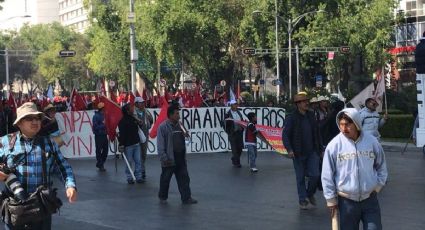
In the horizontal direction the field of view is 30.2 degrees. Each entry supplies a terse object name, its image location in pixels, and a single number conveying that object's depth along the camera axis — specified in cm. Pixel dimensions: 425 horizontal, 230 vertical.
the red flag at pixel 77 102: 2314
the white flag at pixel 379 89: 1709
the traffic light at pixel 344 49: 5141
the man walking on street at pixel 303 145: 1083
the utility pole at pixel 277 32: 5178
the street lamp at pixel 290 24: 5168
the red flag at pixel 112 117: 1631
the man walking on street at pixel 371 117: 1316
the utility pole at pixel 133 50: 3841
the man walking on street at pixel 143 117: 1527
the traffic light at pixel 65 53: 4916
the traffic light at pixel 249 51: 4778
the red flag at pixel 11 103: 2210
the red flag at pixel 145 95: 2563
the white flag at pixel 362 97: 1605
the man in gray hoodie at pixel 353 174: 630
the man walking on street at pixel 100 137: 1739
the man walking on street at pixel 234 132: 1773
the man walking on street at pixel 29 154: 565
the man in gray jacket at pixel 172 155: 1139
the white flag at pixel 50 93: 3255
